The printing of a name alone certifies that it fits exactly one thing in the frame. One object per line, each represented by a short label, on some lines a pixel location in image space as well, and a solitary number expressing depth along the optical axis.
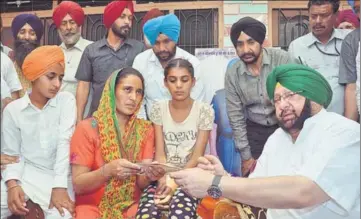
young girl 1.99
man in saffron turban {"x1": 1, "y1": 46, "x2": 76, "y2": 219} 1.87
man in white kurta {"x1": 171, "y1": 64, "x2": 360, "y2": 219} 1.30
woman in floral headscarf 1.80
